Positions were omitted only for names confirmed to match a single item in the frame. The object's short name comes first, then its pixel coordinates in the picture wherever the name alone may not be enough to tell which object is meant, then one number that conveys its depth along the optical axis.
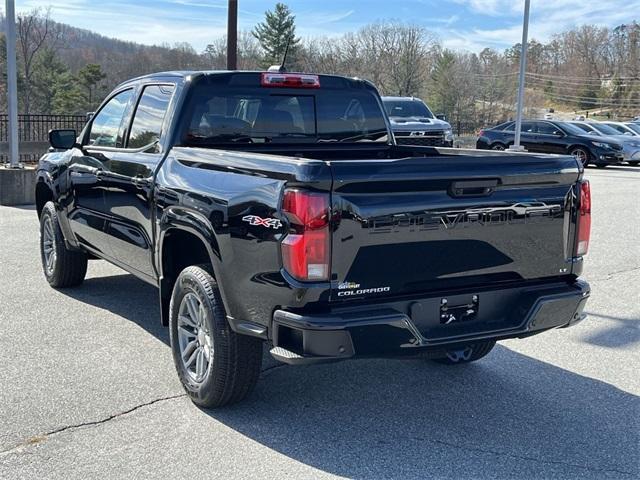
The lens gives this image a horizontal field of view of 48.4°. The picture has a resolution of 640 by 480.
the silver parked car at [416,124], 17.45
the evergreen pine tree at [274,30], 67.06
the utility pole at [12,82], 12.66
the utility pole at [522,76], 22.67
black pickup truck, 3.33
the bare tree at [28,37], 29.81
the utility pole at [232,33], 17.97
